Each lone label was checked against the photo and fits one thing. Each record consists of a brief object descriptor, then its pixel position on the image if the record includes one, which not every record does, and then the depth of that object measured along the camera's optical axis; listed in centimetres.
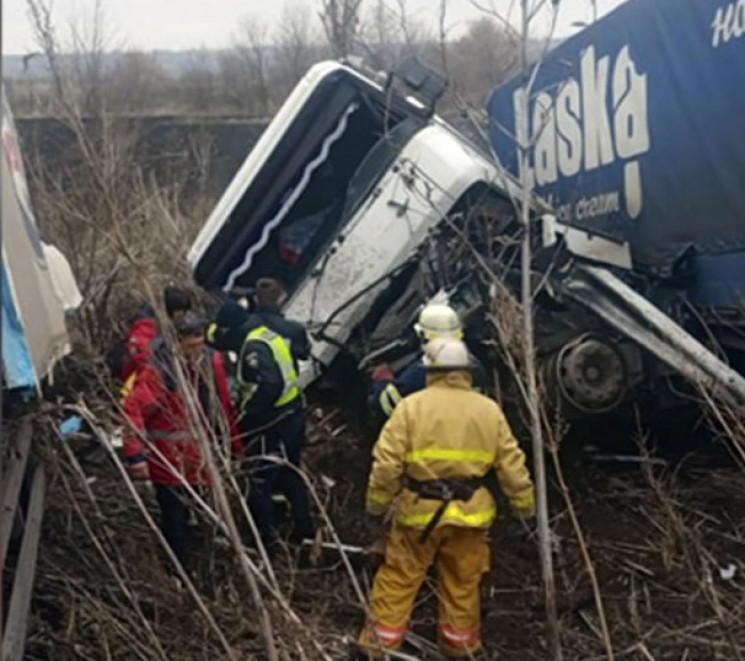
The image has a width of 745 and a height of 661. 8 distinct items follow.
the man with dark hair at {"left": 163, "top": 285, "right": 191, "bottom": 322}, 590
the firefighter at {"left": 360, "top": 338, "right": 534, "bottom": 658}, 470
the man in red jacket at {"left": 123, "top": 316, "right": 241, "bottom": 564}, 461
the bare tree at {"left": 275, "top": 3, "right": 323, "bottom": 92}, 2642
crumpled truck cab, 710
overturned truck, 579
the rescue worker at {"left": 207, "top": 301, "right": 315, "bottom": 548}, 595
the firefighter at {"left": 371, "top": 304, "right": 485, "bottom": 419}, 527
